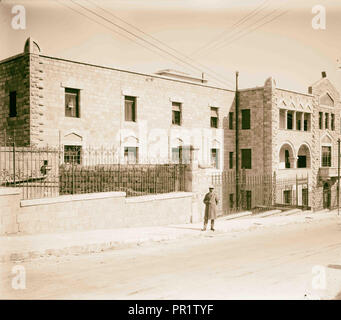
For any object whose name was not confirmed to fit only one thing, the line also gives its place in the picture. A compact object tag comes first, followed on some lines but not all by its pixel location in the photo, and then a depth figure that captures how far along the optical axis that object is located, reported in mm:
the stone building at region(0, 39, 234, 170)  20609
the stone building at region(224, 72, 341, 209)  30641
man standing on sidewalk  15289
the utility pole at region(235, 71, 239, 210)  31388
